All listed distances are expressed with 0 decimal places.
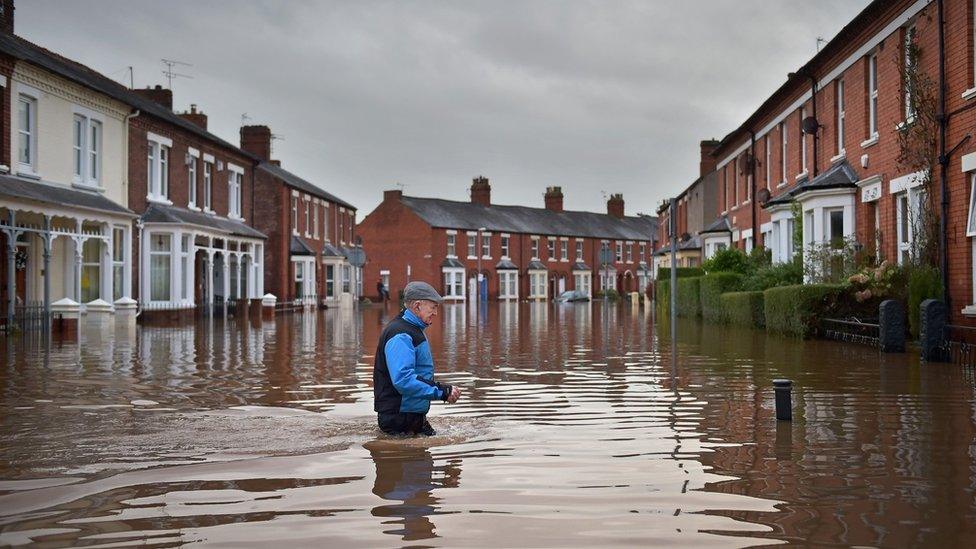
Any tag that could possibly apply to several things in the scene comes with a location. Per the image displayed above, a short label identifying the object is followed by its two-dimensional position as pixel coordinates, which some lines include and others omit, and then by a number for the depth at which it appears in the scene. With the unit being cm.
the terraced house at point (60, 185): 2369
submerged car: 7538
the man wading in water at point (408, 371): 785
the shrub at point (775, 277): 2481
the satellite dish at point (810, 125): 2631
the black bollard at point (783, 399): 882
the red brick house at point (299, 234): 4694
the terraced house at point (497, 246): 7694
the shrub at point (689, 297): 3219
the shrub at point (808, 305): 1959
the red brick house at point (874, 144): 1711
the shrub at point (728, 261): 3300
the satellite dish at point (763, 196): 3175
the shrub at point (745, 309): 2397
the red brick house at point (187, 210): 3241
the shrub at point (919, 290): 1711
